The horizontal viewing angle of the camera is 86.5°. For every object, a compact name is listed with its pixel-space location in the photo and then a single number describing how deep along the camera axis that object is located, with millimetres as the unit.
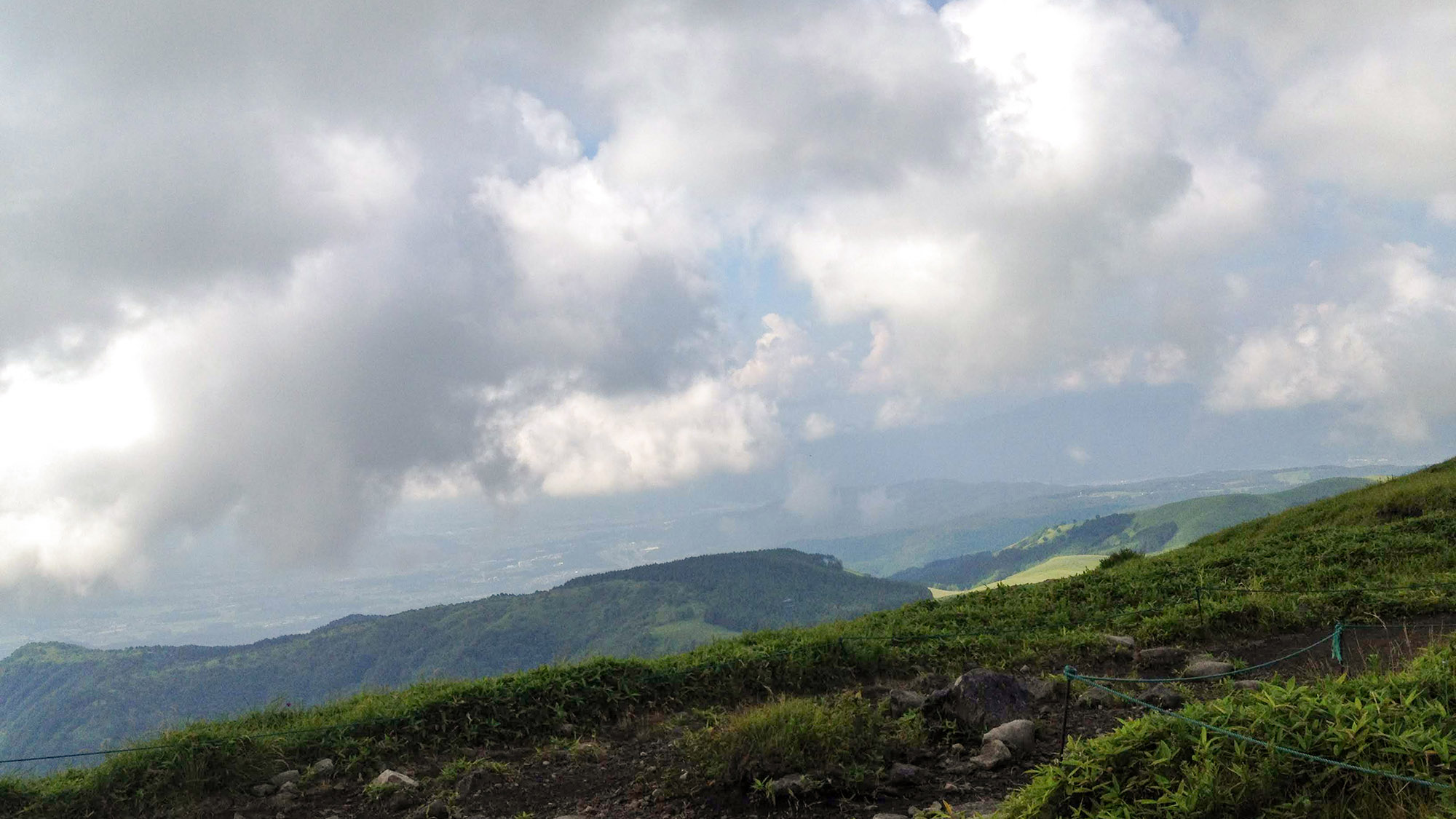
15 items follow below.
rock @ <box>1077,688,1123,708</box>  11430
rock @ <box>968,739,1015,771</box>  9055
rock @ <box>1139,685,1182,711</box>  10629
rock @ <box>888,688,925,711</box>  11156
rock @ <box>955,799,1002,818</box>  7746
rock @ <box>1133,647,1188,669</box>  14389
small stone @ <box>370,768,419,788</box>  10164
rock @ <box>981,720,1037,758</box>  9406
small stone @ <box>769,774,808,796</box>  8555
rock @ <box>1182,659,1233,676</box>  12867
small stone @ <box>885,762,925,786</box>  8875
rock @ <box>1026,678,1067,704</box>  11641
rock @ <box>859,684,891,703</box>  12818
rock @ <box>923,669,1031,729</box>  10289
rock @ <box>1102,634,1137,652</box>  15216
